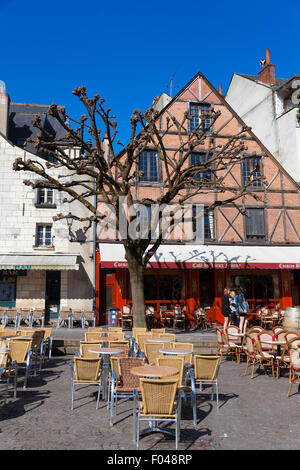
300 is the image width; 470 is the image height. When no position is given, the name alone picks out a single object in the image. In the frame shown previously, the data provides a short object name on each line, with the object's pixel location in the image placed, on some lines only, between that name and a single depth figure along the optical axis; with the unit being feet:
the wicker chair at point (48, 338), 31.51
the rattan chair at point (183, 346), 23.03
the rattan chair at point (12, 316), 46.57
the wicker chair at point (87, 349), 22.32
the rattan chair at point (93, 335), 27.50
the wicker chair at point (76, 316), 47.43
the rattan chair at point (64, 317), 47.39
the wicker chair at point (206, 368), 19.79
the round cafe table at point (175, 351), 20.98
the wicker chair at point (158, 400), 14.17
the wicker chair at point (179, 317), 50.01
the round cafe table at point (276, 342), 27.12
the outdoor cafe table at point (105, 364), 20.80
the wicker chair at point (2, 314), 46.31
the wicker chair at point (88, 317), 47.19
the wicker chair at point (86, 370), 19.47
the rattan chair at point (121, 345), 22.65
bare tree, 33.85
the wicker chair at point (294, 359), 22.08
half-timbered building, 51.16
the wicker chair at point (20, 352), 23.13
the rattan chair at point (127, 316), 48.28
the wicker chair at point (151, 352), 22.68
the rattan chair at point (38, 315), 46.97
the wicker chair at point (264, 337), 28.17
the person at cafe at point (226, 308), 37.93
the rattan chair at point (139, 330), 31.61
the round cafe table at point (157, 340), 24.73
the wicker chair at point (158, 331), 31.81
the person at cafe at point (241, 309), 36.99
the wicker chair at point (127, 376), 18.15
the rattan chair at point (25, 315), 47.00
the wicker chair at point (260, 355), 26.24
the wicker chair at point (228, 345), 30.86
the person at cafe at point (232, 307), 39.13
